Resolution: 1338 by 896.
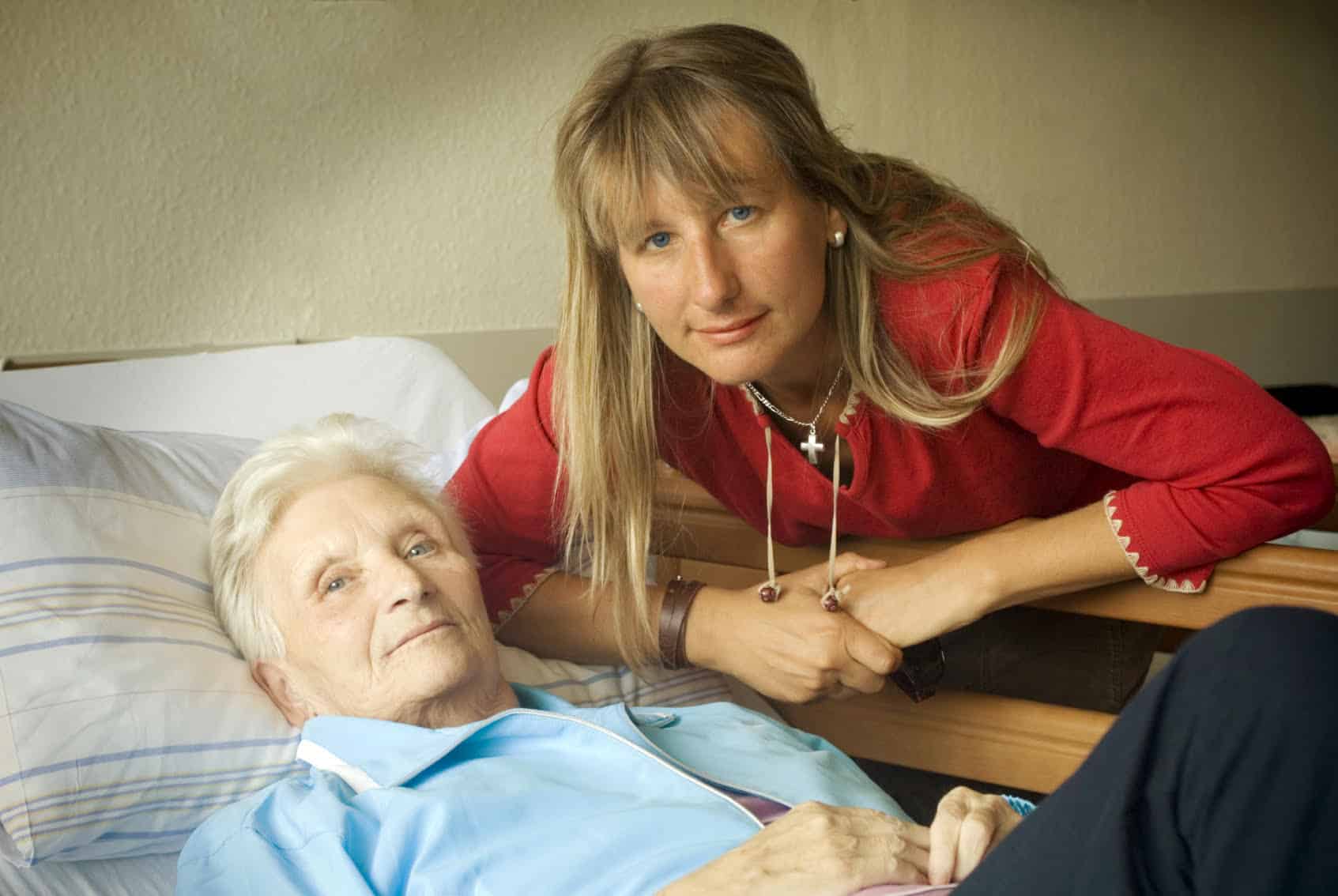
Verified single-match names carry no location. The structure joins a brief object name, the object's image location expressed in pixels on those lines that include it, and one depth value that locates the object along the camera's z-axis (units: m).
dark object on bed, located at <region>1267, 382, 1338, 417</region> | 3.13
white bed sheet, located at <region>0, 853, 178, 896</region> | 1.23
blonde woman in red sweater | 1.31
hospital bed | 1.29
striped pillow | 1.22
